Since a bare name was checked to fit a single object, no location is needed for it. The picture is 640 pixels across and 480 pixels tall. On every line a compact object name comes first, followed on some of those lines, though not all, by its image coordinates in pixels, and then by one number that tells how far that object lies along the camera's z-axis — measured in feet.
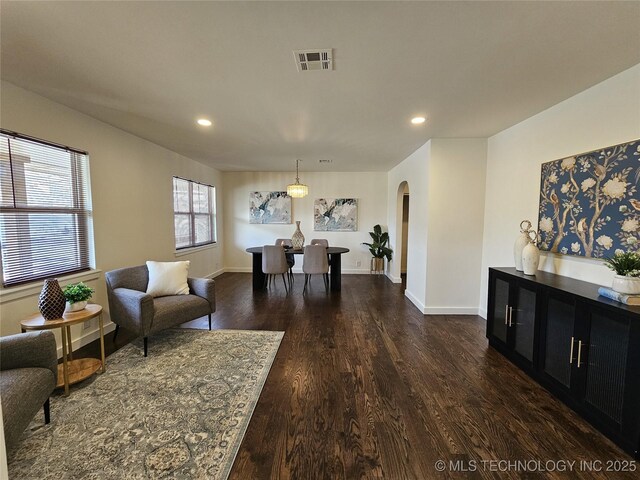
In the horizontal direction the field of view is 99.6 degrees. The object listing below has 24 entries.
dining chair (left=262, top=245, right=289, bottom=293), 15.66
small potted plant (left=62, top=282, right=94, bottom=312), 7.14
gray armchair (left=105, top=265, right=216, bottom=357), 8.36
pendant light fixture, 16.42
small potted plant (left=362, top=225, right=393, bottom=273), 20.31
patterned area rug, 4.85
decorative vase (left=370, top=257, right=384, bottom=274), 21.11
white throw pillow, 10.02
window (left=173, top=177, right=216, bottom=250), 15.84
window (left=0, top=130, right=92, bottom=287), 7.30
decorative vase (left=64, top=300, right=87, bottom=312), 7.20
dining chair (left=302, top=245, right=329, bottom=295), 15.64
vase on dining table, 16.84
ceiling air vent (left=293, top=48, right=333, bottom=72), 5.84
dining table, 16.43
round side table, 6.55
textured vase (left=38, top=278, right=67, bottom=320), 6.74
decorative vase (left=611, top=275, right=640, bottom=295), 5.52
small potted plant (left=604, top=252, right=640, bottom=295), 5.54
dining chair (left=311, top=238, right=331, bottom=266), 19.07
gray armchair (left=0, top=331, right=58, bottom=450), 4.43
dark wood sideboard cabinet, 5.20
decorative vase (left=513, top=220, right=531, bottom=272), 8.88
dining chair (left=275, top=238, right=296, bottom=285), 17.47
